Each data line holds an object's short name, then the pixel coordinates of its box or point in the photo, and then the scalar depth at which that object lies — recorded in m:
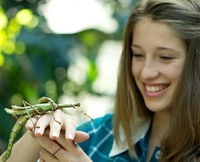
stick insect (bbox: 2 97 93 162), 1.05
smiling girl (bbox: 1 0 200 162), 1.19
